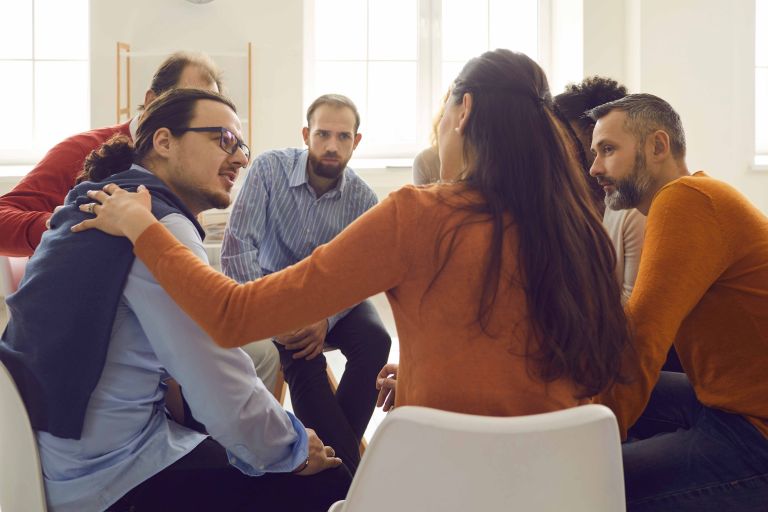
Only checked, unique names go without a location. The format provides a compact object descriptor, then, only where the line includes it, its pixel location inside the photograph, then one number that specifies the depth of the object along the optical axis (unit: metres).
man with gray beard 1.31
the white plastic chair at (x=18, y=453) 1.14
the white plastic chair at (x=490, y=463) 0.85
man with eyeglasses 1.17
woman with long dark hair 1.06
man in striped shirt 2.34
